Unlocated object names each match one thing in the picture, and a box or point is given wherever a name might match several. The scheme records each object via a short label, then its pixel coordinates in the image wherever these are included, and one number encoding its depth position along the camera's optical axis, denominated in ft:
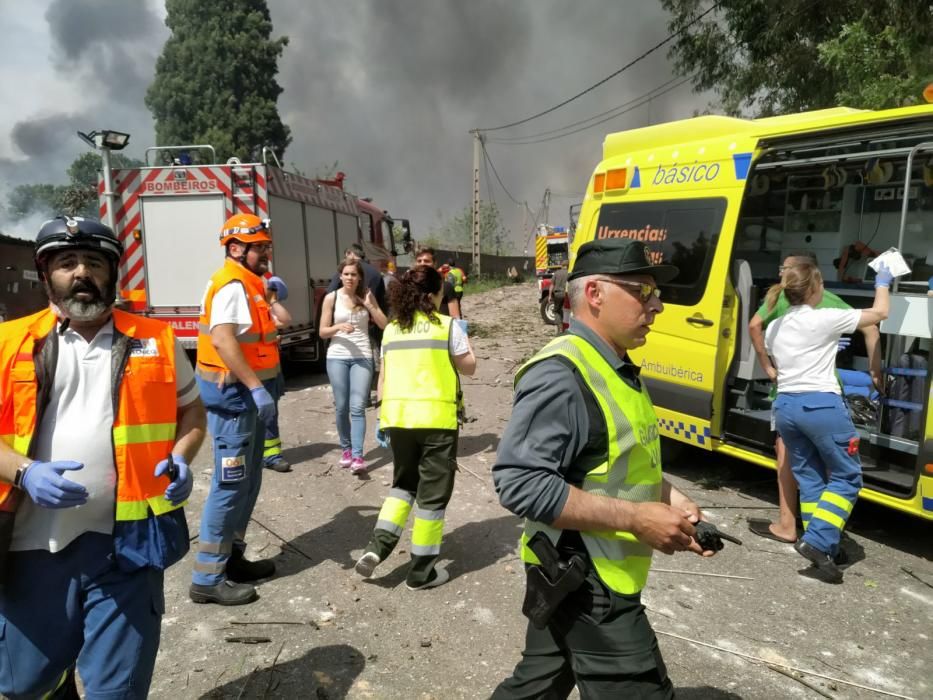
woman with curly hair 12.56
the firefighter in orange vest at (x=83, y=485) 6.26
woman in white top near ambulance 12.83
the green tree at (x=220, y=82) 118.21
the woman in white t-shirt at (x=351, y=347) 19.13
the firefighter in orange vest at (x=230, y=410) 11.71
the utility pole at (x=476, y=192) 102.68
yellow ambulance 13.76
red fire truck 28.84
